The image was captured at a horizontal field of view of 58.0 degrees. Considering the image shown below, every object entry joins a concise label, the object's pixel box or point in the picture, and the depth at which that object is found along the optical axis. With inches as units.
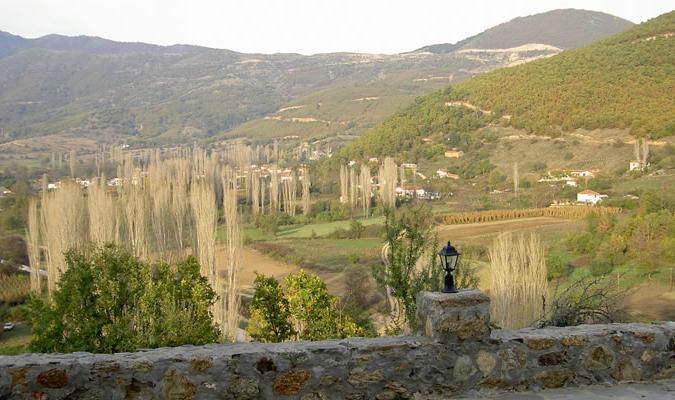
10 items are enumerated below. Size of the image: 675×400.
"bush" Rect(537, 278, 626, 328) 261.7
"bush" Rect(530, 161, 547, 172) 2215.9
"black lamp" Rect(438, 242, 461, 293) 195.2
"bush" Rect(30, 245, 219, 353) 332.2
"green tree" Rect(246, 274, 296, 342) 499.2
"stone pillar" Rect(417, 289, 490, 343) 180.1
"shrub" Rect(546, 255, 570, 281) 1070.4
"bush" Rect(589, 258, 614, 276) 1105.4
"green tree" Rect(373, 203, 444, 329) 388.5
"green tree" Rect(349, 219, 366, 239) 1815.9
